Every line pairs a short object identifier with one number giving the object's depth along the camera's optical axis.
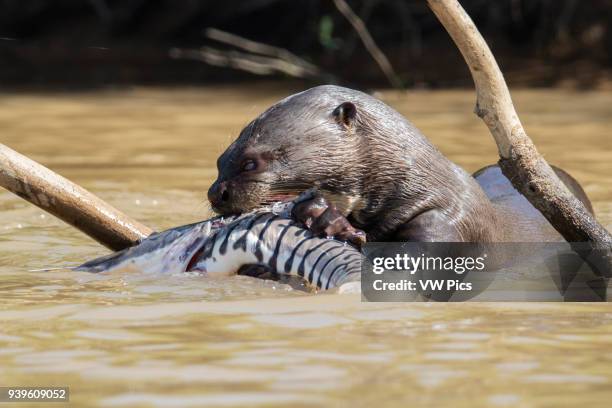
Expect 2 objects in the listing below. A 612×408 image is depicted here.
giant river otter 7.82
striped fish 6.98
